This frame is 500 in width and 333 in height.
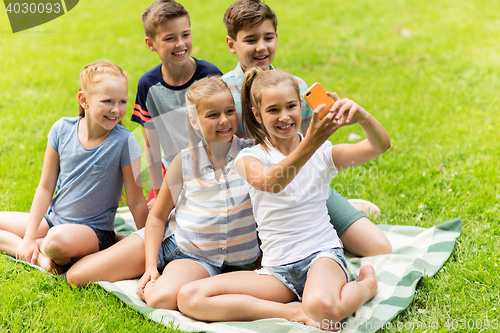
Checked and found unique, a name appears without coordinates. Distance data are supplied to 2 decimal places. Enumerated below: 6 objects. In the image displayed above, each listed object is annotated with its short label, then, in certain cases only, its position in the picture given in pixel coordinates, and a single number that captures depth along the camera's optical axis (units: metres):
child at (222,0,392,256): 2.80
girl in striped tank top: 2.45
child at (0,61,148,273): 2.67
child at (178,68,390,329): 2.14
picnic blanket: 2.17
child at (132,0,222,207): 3.03
